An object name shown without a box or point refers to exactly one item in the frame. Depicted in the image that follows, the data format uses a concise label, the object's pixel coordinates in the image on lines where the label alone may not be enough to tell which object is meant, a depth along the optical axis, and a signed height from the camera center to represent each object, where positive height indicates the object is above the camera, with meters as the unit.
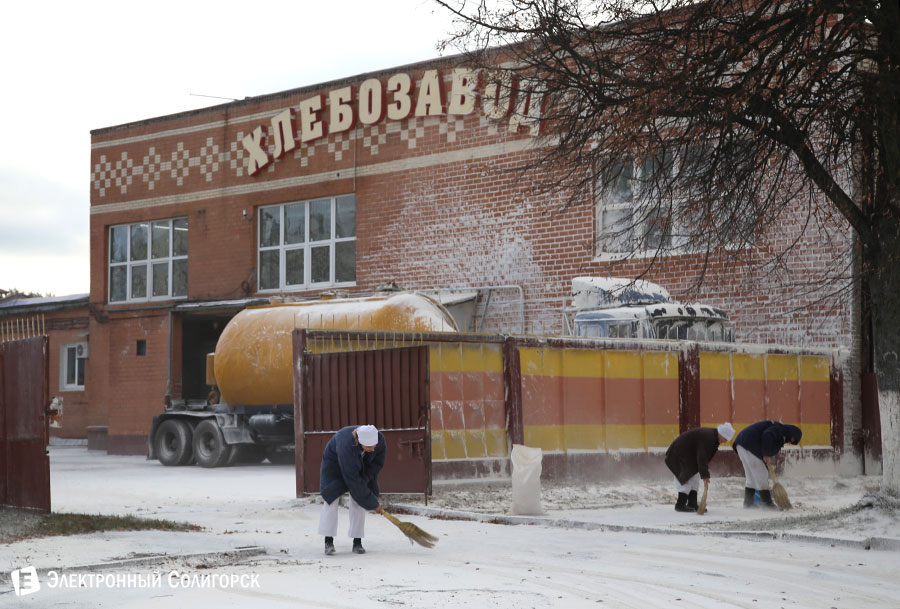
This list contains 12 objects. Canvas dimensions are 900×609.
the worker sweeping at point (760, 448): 14.45 -1.16
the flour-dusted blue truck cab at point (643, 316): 19.50 +0.78
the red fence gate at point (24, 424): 13.42 -0.73
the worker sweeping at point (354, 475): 10.64 -1.09
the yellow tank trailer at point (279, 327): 20.81 +0.68
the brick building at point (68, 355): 34.28 +0.30
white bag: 13.64 -1.46
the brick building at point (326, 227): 23.25 +3.26
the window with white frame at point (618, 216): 21.11 +2.93
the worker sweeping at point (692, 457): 14.16 -1.25
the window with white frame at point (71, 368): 34.59 -0.09
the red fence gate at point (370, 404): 14.81 -0.57
